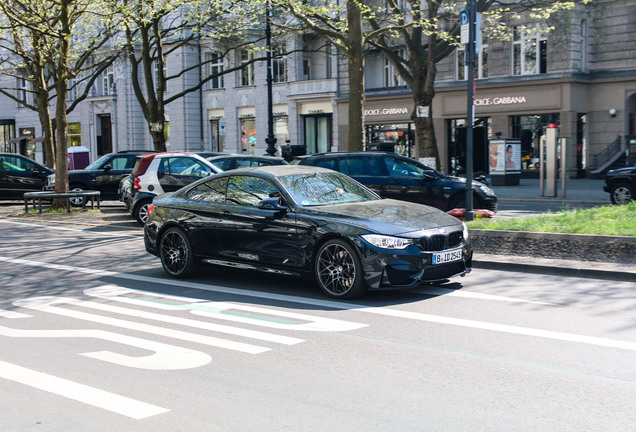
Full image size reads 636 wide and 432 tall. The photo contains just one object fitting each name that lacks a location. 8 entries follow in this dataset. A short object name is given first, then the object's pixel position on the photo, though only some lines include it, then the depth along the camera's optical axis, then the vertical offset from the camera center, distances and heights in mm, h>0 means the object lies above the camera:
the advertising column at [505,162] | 29156 -34
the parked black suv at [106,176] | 23078 -318
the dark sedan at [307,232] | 8148 -803
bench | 20750 -824
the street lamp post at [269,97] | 31281 +2880
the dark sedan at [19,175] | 24922 -306
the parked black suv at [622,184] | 19672 -638
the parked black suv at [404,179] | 16016 -363
